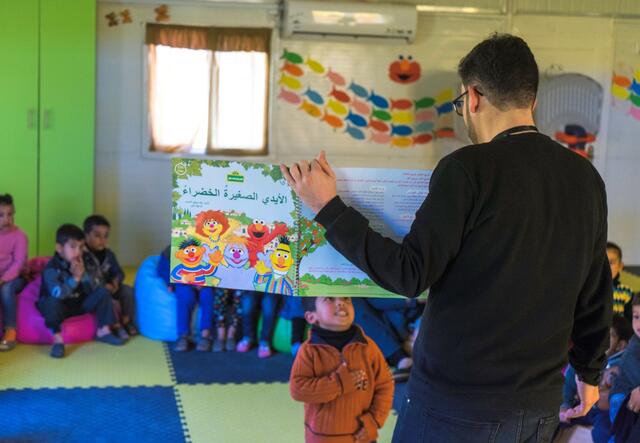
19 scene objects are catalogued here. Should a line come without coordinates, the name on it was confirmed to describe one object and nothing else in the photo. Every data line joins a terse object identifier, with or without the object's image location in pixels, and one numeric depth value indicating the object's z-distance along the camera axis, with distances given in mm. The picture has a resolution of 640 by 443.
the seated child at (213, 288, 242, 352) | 4750
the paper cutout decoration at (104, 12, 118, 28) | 6156
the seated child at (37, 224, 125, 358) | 4621
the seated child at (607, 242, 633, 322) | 4207
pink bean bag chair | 4691
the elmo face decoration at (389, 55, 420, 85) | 6598
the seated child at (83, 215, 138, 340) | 4996
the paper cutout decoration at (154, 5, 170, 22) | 6211
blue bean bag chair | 4812
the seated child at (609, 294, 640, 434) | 2902
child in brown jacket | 2654
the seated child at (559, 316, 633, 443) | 2990
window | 6293
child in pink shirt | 4691
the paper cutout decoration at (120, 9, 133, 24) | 6176
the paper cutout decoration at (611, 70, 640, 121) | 6957
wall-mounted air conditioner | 6215
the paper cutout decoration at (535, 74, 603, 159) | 6594
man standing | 1501
